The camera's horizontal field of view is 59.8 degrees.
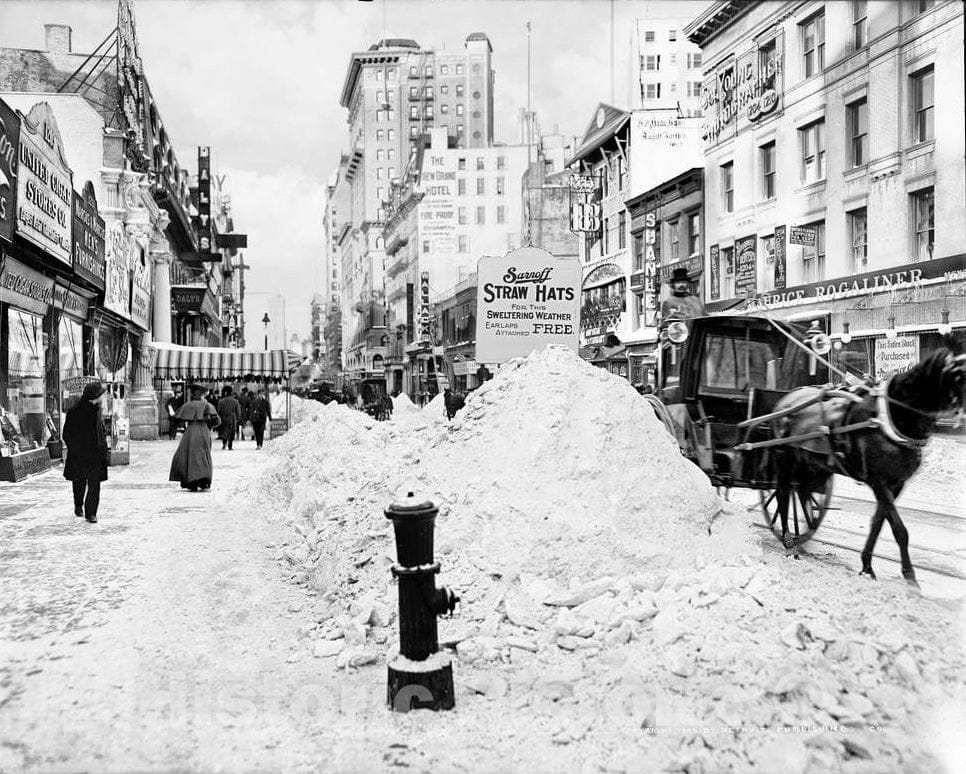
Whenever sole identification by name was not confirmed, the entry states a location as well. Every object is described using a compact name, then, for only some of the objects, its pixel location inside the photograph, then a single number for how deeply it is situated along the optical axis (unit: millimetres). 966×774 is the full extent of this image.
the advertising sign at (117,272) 21523
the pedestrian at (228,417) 24641
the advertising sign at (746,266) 20953
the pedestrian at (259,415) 25812
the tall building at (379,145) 99000
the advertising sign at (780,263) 18780
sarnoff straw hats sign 12250
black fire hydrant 4188
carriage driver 8430
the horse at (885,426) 4969
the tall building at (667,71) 88188
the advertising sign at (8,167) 12539
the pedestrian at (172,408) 29141
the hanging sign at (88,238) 17508
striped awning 29188
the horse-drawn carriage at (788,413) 5258
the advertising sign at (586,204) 39438
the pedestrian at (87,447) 10086
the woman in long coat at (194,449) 13719
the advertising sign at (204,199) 54612
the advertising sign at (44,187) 13539
